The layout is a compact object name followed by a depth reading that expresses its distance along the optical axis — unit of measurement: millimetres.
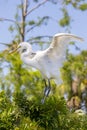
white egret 8602
